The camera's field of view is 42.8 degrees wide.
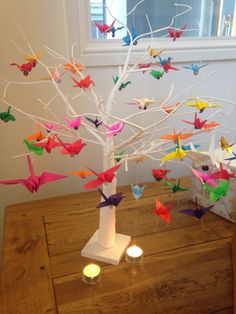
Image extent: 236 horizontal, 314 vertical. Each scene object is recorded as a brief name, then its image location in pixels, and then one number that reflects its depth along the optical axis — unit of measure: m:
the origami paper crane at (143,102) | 0.70
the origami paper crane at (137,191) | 0.76
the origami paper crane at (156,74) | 0.78
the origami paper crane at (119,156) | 0.76
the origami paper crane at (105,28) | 0.78
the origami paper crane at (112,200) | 0.67
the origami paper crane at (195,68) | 0.80
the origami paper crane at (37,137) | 0.68
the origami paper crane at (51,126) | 0.72
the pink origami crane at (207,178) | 0.64
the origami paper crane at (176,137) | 0.66
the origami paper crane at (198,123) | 0.67
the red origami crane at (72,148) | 0.62
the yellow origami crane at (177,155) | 0.60
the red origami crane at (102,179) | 0.62
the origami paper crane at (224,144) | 0.73
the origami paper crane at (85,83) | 0.70
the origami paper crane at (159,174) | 0.75
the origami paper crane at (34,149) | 0.63
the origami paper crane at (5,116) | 0.70
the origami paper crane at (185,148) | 0.74
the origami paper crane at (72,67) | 0.77
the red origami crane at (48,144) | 0.64
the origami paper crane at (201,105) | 0.67
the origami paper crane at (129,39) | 0.78
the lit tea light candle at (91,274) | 0.77
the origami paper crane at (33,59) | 0.79
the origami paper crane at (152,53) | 0.78
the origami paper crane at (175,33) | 0.83
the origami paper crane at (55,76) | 0.76
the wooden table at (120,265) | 0.72
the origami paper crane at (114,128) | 0.69
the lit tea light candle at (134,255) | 0.84
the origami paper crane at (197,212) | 0.69
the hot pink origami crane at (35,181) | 0.59
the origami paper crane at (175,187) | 0.72
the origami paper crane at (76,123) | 0.67
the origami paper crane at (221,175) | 0.65
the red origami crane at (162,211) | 0.67
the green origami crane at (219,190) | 0.60
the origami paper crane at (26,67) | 0.79
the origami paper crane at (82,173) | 0.66
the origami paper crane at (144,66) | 0.83
